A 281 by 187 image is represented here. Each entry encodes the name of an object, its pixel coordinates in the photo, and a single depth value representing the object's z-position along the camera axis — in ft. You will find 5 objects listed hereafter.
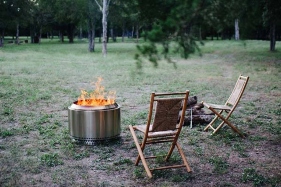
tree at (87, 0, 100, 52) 123.65
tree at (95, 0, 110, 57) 91.34
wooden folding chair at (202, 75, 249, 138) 25.13
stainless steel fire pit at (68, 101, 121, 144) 22.50
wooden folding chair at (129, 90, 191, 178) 18.15
